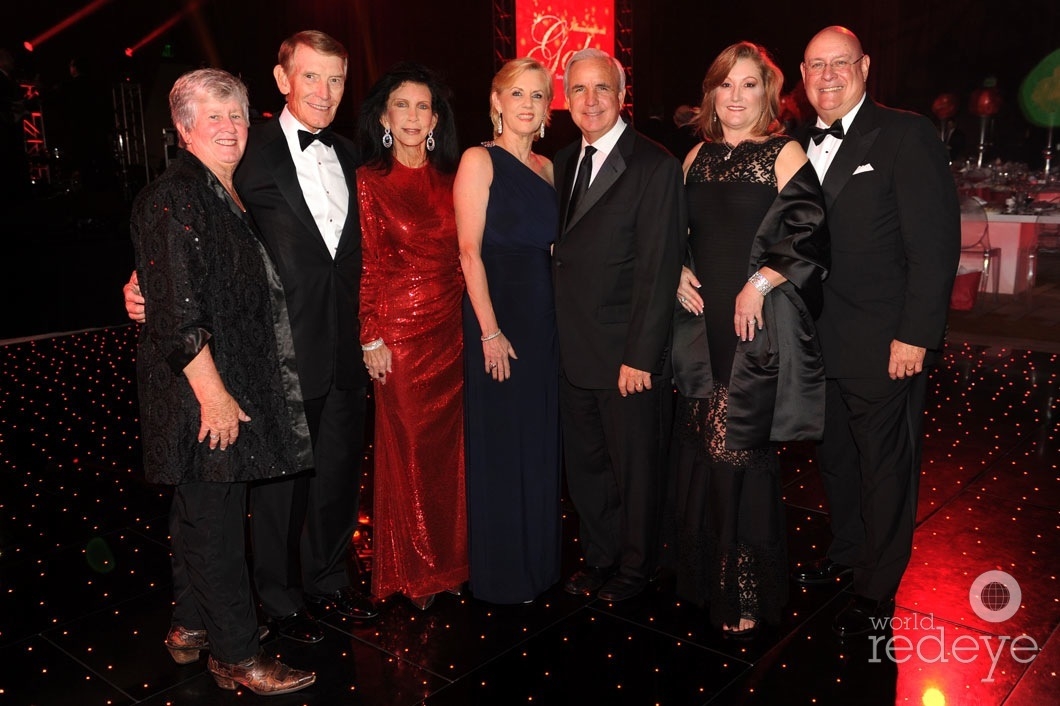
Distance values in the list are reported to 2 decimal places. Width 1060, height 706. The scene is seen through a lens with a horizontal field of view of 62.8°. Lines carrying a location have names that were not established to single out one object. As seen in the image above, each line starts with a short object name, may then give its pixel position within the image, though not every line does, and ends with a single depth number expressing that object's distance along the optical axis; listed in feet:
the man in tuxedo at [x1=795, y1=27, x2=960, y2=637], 8.20
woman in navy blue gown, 8.79
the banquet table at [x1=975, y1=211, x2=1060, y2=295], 26.30
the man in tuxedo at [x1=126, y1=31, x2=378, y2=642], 8.36
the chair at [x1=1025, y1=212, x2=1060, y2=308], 32.81
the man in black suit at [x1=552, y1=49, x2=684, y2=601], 8.57
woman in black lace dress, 8.04
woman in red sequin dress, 8.76
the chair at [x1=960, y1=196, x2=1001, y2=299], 24.94
